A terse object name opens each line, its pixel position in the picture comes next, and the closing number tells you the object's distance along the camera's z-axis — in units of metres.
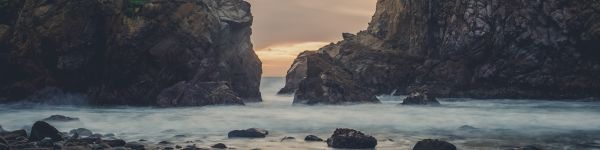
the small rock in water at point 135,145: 20.61
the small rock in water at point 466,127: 29.70
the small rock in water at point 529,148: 20.23
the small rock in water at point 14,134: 22.66
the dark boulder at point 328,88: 54.25
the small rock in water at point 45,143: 20.80
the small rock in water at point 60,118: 32.90
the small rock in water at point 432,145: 19.58
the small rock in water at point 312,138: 23.92
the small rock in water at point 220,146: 21.29
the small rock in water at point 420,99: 51.81
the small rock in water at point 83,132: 25.97
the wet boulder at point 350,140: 21.25
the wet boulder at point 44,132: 22.75
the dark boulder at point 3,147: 18.40
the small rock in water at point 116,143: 21.59
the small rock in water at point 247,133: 24.81
